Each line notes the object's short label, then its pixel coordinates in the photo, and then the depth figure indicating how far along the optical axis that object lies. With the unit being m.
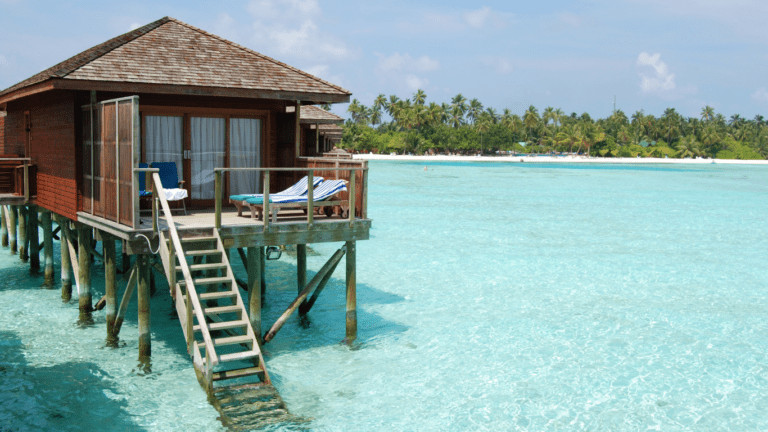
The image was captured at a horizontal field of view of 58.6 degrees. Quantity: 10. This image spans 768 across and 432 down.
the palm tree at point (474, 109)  170.12
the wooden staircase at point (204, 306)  9.07
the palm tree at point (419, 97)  152.62
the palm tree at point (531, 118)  154.25
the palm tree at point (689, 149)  150.50
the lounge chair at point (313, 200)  11.05
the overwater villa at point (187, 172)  9.80
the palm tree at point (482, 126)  140.00
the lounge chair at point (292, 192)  11.57
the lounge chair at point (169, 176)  12.11
